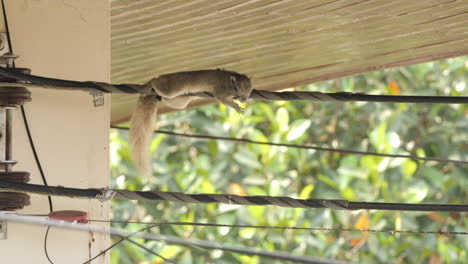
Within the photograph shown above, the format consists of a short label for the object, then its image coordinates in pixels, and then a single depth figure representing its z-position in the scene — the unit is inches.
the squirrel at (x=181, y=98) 269.0
